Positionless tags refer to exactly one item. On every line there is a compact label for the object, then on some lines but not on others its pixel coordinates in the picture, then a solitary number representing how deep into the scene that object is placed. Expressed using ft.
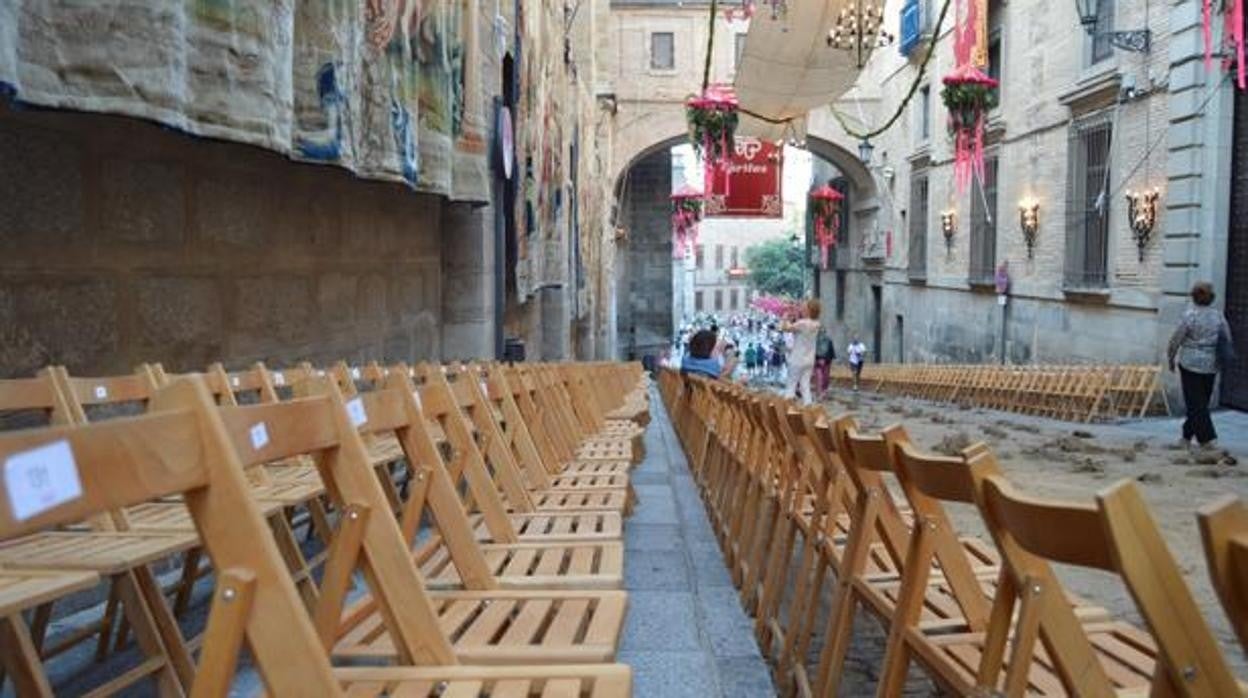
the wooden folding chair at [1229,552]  3.65
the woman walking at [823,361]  67.63
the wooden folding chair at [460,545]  8.02
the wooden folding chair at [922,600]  6.92
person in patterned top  30.27
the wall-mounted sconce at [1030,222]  66.64
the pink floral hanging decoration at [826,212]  110.42
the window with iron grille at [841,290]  123.95
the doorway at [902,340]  98.73
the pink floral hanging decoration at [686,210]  113.29
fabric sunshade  33.14
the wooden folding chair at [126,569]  7.80
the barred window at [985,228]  75.51
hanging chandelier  32.59
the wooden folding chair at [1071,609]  4.09
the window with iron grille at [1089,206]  56.75
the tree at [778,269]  236.63
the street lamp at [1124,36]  50.57
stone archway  125.70
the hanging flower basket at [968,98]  59.41
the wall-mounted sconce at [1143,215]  50.06
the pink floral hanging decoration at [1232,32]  40.40
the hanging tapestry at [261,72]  9.18
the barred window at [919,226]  92.32
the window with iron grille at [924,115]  90.84
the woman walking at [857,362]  82.84
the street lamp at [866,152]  102.96
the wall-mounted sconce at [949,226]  83.55
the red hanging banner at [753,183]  82.99
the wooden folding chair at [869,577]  8.09
